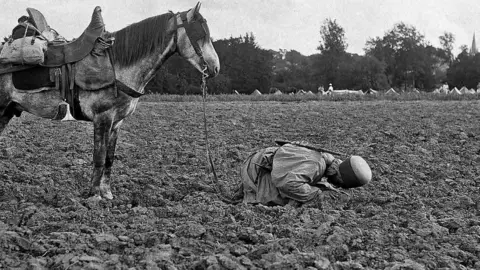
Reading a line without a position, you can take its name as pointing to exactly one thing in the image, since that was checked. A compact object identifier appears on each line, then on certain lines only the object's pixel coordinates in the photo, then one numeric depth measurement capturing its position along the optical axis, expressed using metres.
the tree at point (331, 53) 65.06
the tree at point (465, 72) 66.00
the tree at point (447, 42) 82.19
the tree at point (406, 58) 68.12
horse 6.11
